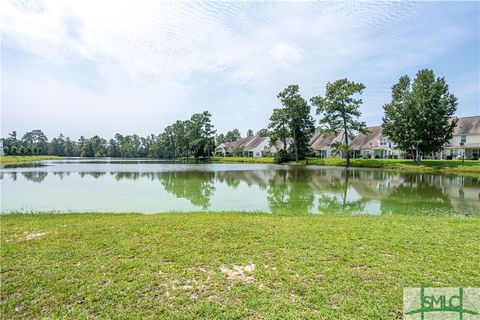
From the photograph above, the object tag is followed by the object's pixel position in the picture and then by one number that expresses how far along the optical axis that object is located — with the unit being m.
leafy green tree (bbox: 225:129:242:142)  103.74
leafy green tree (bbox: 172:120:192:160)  77.69
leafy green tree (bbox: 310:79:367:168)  43.44
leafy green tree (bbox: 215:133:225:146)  104.75
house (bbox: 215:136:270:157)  75.25
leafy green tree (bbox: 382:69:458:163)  36.72
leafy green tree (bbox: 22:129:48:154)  132.34
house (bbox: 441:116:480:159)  42.62
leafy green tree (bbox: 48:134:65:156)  119.81
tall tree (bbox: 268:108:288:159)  53.47
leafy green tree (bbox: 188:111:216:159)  71.69
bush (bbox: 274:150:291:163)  54.34
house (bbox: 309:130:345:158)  59.00
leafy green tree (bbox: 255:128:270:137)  88.00
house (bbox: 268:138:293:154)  69.91
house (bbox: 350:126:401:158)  51.66
